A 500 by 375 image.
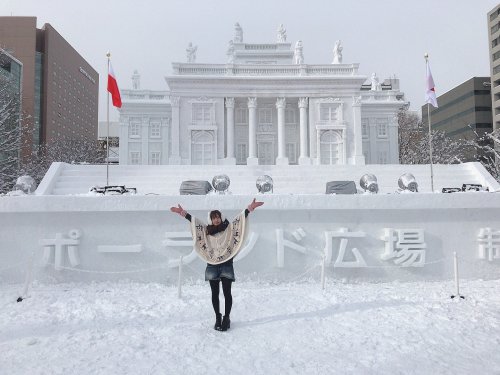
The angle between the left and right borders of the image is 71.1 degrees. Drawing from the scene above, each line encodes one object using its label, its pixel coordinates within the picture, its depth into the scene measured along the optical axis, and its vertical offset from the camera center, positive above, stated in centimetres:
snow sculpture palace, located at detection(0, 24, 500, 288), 755 -76
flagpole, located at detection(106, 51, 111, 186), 1273 +370
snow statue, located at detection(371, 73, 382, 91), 3828 +1284
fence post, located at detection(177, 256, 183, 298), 644 -167
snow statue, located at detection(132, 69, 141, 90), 3588 +1234
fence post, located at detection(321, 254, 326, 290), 698 -155
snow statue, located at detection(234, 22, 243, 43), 3466 +1664
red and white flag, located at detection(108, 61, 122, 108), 1318 +436
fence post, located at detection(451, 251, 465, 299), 664 -157
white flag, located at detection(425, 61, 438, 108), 1298 +406
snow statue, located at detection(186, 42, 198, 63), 3068 +1299
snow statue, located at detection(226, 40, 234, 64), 3270 +1423
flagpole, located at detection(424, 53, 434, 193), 1265 +513
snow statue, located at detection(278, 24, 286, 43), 3475 +1651
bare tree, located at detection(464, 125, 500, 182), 2989 +718
